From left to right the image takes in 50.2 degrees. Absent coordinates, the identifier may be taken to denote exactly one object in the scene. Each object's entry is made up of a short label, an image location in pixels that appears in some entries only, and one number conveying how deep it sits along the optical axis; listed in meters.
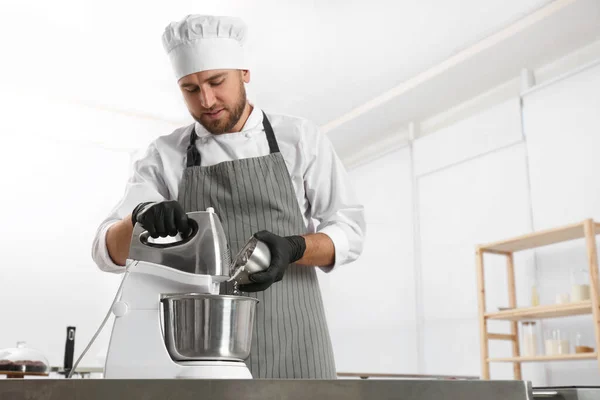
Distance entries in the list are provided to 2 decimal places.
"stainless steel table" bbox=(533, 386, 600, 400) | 1.53
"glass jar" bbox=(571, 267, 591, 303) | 3.51
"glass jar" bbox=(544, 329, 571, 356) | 3.63
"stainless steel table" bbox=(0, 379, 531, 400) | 0.53
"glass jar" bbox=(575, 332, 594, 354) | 3.51
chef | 1.29
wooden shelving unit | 3.38
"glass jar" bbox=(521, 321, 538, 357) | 3.83
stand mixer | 0.80
